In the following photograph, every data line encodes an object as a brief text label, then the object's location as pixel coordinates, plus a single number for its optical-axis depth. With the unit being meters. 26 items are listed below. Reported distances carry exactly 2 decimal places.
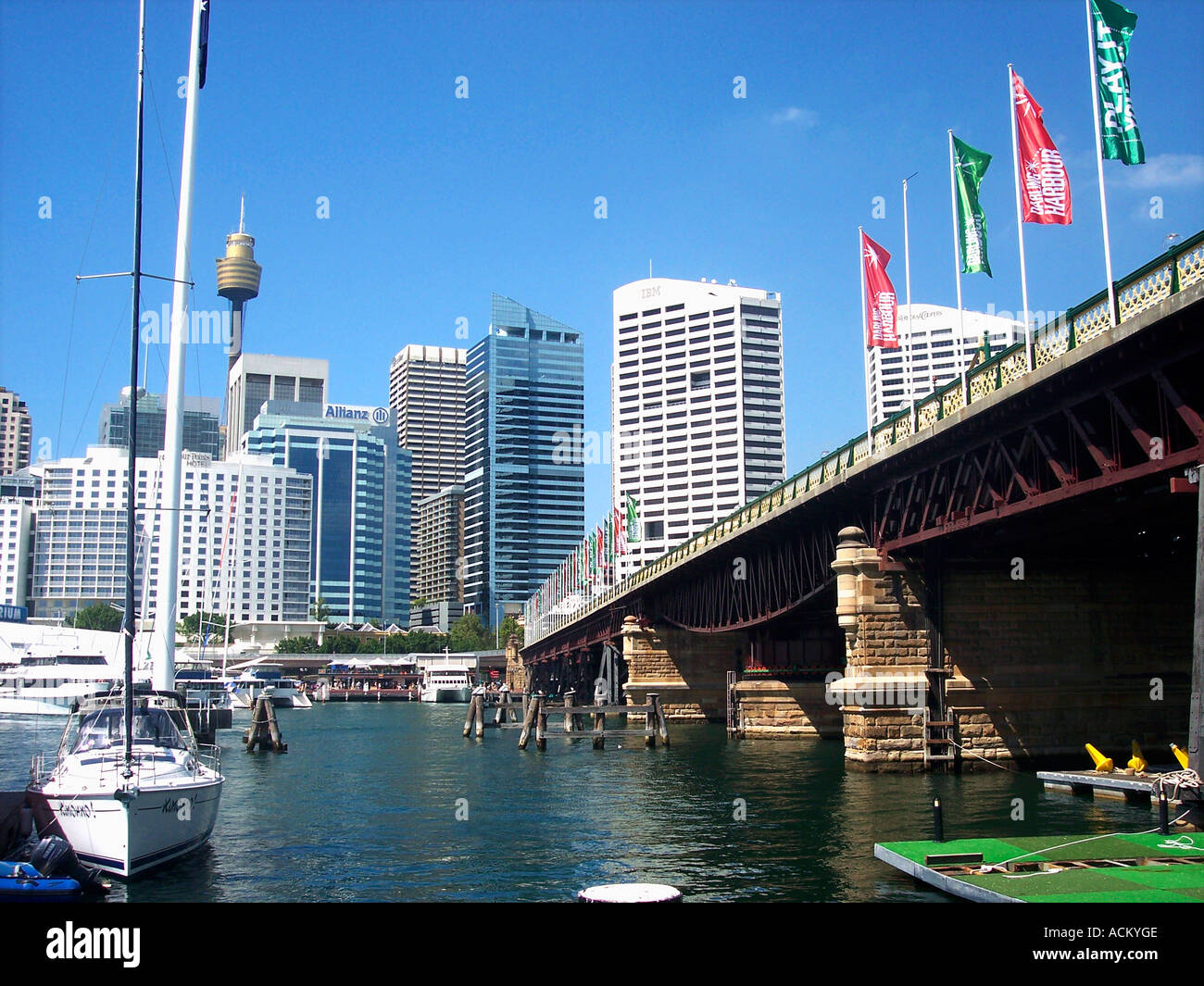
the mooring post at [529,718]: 56.94
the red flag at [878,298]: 38.31
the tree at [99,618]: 171.00
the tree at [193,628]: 186.49
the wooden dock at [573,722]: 56.22
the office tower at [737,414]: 196.62
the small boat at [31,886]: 15.78
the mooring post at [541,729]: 55.81
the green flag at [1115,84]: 24.34
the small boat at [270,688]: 115.75
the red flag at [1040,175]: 27.62
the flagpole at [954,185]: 33.03
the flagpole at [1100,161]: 23.86
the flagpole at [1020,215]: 27.59
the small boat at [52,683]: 90.31
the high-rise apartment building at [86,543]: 193.75
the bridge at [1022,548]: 23.67
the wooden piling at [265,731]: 57.12
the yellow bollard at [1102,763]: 30.91
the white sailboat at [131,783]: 20.92
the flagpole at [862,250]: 38.76
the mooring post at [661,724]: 56.47
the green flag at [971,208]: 32.50
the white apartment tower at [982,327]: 192.52
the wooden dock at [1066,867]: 15.60
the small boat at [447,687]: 151.38
